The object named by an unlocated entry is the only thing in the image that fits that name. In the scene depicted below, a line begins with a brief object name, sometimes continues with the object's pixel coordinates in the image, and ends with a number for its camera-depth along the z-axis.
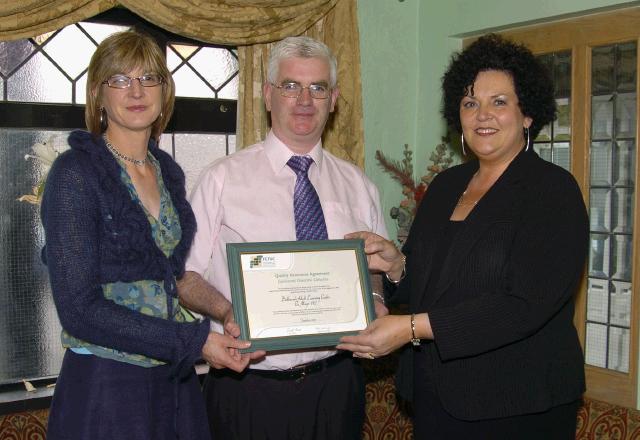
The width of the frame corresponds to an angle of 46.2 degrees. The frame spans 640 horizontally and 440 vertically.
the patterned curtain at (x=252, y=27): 3.26
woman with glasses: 2.05
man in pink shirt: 2.49
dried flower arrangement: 4.38
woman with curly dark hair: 2.25
